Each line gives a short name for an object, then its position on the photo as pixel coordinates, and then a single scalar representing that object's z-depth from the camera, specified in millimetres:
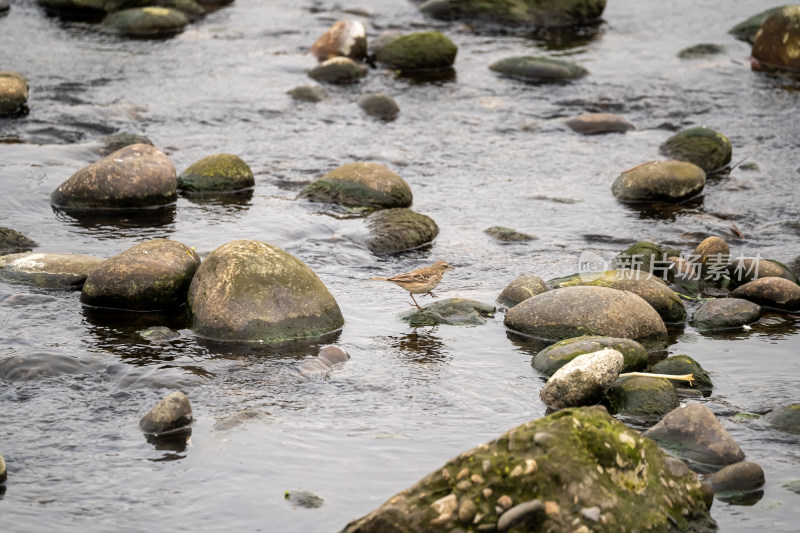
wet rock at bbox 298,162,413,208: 23594
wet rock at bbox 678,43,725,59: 37875
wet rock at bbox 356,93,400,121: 31281
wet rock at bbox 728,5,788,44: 40375
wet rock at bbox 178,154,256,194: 24141
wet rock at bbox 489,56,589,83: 35062
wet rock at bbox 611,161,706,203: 24531
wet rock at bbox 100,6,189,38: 39281
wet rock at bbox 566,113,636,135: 30234
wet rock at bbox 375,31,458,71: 36000
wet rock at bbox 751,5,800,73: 36344
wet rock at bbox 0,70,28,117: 28484
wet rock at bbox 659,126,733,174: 26953
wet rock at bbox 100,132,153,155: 26500
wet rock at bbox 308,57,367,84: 34656
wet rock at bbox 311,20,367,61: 36969
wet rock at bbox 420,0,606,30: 42625
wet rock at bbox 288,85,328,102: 32437
